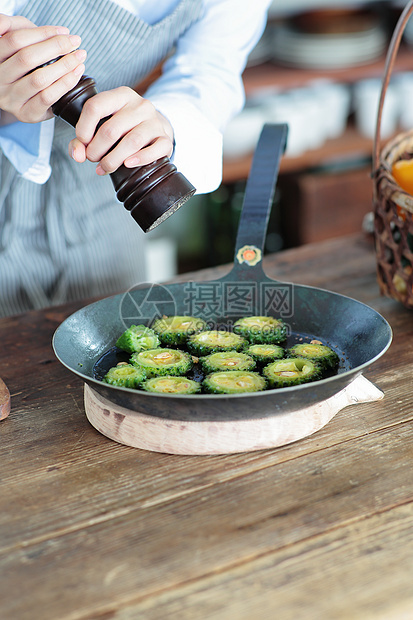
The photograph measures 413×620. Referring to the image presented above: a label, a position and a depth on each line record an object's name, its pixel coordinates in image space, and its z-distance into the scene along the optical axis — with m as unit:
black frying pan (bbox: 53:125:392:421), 0.98
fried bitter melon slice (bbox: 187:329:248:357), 1.09
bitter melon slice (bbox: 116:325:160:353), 1.08
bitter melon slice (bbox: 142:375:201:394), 1.01
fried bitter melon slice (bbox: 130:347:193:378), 1.05
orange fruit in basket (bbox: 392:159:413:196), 1.20
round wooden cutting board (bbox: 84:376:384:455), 1.00
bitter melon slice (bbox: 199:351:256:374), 1.05
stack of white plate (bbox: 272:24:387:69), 2.26
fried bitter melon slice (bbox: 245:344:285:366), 1.07
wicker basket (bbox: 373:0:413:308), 1.17
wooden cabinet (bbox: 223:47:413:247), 2.26
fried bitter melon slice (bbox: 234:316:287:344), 1.11
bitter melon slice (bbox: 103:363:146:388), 1.02
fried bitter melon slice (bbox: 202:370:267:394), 1.01
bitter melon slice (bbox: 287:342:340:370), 1.06
